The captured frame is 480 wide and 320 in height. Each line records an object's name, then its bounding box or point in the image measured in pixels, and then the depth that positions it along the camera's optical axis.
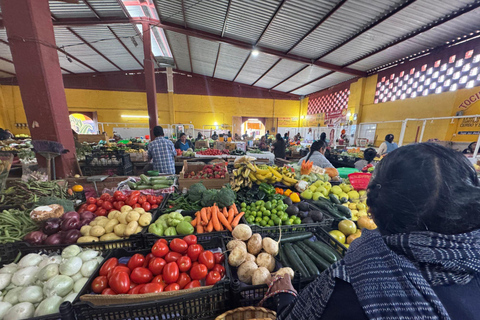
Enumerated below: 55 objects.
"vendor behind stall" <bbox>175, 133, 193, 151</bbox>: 7.79
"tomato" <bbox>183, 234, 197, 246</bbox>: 1.72
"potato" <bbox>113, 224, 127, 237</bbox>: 1.92
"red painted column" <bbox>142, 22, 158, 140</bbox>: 8.98
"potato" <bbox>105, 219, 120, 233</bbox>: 1.94
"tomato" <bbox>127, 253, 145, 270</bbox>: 1.49
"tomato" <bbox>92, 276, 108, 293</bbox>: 1.33
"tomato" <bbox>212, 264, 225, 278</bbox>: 1.52
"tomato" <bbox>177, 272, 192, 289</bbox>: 1.44
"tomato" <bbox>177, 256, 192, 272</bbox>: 1.51
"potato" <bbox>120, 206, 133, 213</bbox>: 2.20
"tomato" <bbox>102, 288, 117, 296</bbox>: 1.29
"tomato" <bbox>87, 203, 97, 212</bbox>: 2.30
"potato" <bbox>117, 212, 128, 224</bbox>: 2.03
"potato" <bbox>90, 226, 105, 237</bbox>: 1.85
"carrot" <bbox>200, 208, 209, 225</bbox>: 2.05
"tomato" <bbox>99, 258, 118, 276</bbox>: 1.43
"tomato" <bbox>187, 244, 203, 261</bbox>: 1.61
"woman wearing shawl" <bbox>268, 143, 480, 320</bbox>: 0.57
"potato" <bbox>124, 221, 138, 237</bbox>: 1.87
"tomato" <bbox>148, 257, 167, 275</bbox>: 1.47
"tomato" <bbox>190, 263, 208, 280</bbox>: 1.46
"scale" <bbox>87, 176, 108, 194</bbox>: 3.14
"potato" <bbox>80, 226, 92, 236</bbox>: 1.87
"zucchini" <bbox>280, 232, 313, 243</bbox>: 1.93
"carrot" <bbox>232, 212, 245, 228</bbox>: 2.06
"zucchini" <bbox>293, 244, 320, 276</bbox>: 1.55
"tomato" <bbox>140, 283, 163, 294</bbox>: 1.30
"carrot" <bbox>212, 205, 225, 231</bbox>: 2.03
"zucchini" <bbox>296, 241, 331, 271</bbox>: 1.59
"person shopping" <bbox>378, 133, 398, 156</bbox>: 5.74
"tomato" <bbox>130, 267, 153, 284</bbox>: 1.40
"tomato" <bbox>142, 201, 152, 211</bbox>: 2.38
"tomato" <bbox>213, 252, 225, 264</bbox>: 1.62
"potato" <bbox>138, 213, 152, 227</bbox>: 2.03
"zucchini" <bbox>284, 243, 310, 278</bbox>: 1.54
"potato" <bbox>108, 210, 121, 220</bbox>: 2.13
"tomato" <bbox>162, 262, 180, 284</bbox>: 1.42
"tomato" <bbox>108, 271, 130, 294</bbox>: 1.31
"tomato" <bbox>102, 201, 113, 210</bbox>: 2.34
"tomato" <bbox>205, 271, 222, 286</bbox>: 1.42
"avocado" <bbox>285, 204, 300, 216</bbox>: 2.31
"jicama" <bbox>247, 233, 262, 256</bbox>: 1.75
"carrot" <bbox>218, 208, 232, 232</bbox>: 2.02
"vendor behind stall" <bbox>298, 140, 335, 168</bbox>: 4.16
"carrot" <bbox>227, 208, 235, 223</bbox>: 2.12
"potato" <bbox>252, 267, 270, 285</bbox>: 1.43
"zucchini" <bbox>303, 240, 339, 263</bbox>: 1.65
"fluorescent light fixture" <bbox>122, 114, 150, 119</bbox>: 15.64
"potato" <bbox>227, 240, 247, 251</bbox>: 1.71
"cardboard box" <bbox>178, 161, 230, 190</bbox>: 3.24
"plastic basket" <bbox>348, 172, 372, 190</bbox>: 3.09
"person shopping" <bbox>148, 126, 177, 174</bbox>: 4.32
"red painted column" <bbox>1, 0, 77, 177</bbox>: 3.04
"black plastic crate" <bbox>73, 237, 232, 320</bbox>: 1.19
